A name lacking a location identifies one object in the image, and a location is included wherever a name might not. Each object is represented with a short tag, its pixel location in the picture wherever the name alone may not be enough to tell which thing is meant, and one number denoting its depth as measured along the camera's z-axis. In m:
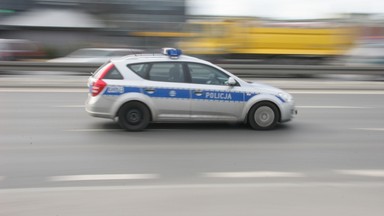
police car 8.59
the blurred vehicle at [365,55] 22.09
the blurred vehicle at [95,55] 20.20
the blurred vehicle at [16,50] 22.02
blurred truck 23.58
